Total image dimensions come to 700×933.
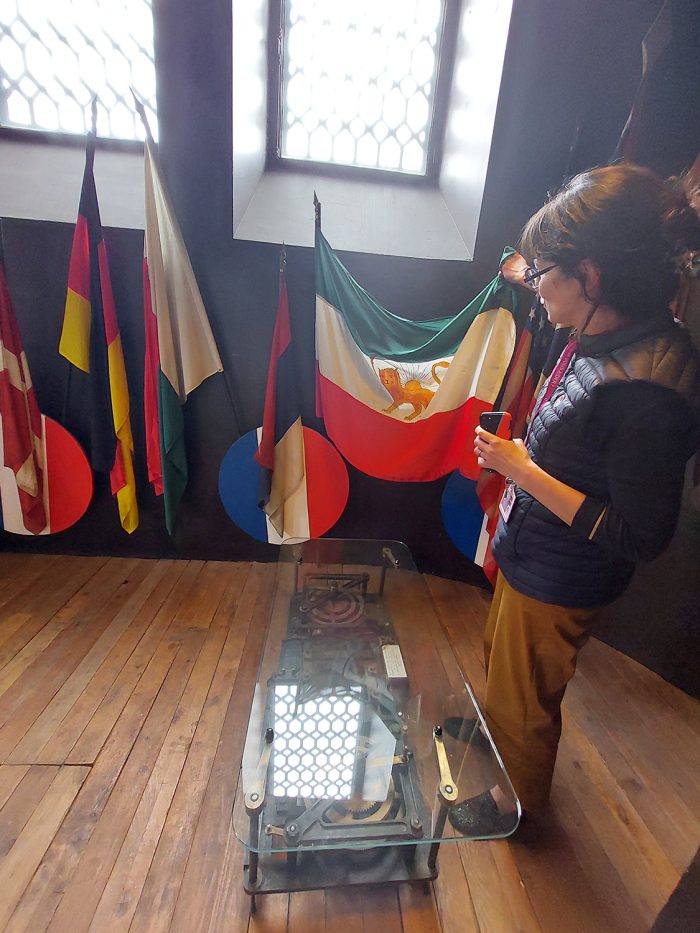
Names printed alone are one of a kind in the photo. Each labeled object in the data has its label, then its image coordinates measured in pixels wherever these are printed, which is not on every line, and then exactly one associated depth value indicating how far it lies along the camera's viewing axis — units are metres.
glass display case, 0.78
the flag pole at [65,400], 1.62
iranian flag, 1.45
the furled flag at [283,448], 1.55
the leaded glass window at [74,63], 1.55
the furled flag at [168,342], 1.41
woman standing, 0.64
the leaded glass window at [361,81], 1.58
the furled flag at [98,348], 1.42
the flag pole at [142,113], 1.29
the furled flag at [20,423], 1.47
